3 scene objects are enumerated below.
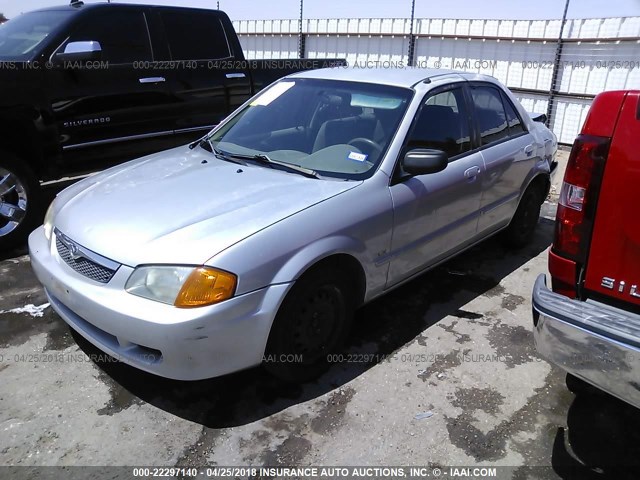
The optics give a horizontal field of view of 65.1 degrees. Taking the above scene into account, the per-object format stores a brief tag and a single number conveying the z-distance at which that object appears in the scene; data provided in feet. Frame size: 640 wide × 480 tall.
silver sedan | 7.69
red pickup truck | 6.40
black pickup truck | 14.34
